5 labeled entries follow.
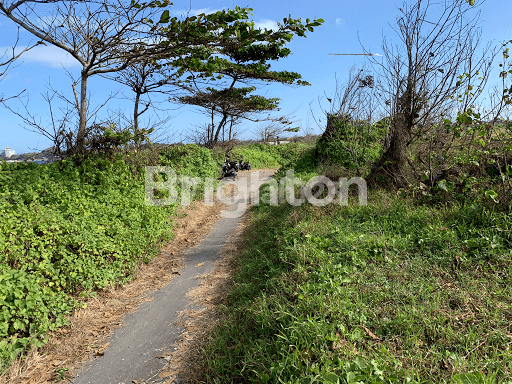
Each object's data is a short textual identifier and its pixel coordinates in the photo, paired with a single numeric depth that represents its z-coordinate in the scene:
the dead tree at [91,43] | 6.71
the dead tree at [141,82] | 11.72
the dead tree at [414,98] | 6.49
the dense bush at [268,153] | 22.24
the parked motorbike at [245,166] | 20.12
